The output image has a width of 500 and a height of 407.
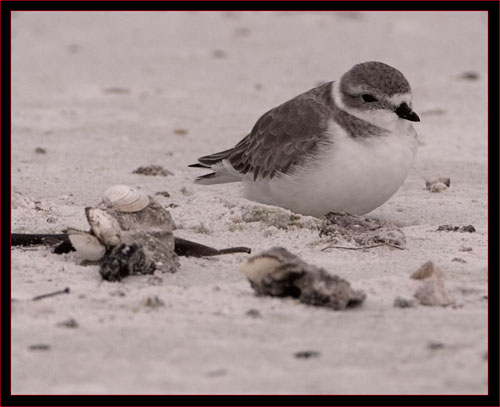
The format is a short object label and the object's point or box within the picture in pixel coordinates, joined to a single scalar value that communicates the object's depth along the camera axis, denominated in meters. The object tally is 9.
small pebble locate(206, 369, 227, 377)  6.32
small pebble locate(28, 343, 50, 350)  6.77
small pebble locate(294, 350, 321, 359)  6.59
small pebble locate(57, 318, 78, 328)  7.13
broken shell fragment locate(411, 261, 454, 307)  7.56
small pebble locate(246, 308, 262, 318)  7.35
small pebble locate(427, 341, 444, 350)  6.69
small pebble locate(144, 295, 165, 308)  7.50
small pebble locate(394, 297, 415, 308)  7.55
